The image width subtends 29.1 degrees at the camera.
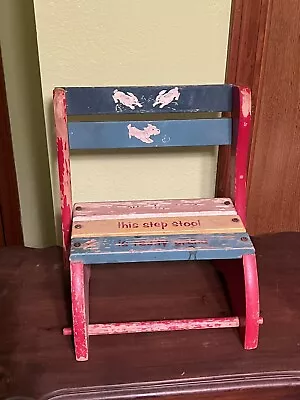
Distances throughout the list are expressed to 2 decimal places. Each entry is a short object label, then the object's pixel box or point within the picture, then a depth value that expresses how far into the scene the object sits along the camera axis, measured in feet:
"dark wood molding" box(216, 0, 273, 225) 3.31
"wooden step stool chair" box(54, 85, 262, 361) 2.80
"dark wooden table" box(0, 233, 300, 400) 2.73
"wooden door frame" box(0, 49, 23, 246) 4.63
